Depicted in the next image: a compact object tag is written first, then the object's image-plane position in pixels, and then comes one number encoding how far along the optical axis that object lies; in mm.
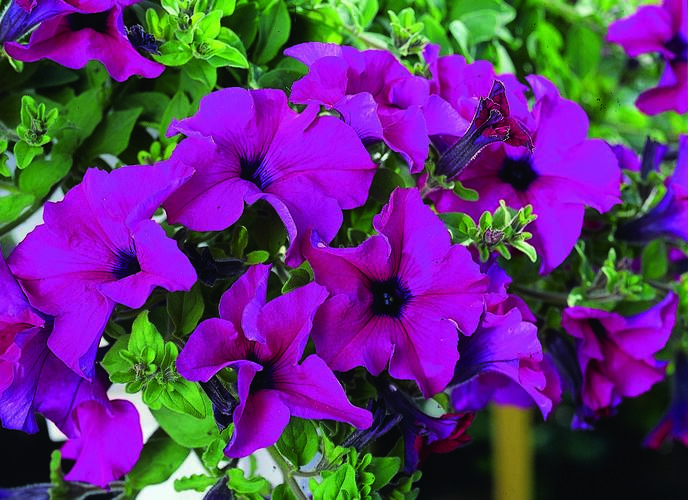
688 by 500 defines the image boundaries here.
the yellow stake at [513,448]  1116
